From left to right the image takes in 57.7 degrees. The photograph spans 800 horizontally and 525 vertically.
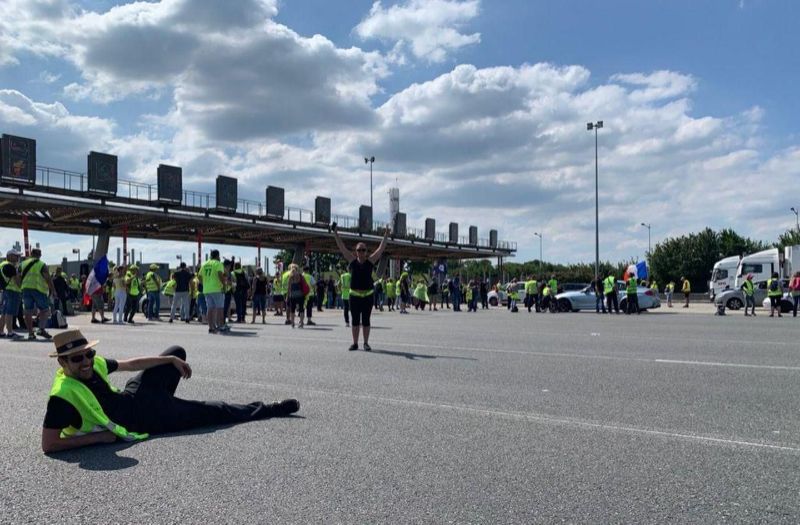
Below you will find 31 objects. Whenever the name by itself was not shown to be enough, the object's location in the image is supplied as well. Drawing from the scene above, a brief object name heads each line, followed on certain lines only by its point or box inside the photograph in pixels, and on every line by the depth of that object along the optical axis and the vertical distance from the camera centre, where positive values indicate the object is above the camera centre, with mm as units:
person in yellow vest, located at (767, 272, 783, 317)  26594 -35
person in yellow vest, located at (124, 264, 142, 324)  20359 +58
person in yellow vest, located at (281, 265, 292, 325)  20098 +273
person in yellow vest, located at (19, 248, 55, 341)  13500 +111
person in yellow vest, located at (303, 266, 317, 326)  19141 -182
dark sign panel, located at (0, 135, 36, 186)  42375 +7710
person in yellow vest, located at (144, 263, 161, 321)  22641 -29
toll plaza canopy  43969 +4942
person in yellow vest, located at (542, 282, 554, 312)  33562 -339
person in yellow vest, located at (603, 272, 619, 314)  29859 +32
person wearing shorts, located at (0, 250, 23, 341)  13398 -3
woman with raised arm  11641 +136
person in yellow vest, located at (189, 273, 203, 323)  21286 -56
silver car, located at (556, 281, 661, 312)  31719 -336
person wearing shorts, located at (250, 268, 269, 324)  22281 -24
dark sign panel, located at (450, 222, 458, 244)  90875 +7481
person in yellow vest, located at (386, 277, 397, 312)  34375 -27
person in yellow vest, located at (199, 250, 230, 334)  15758 +91
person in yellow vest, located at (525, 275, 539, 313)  34219 -16
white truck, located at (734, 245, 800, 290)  37031 +1490
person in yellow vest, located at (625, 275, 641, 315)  29391 -130
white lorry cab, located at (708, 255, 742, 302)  41875 +997
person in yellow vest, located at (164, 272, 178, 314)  23231 +100
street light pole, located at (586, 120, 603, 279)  52072 +4328
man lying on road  4953 -826
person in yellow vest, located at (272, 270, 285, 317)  23812 -26
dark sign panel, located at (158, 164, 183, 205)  51812 +7716
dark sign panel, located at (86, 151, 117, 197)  47156 +7697
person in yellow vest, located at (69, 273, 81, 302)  31616 +220
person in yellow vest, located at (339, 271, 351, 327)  19269 +12
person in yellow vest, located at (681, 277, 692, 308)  40162 +216
